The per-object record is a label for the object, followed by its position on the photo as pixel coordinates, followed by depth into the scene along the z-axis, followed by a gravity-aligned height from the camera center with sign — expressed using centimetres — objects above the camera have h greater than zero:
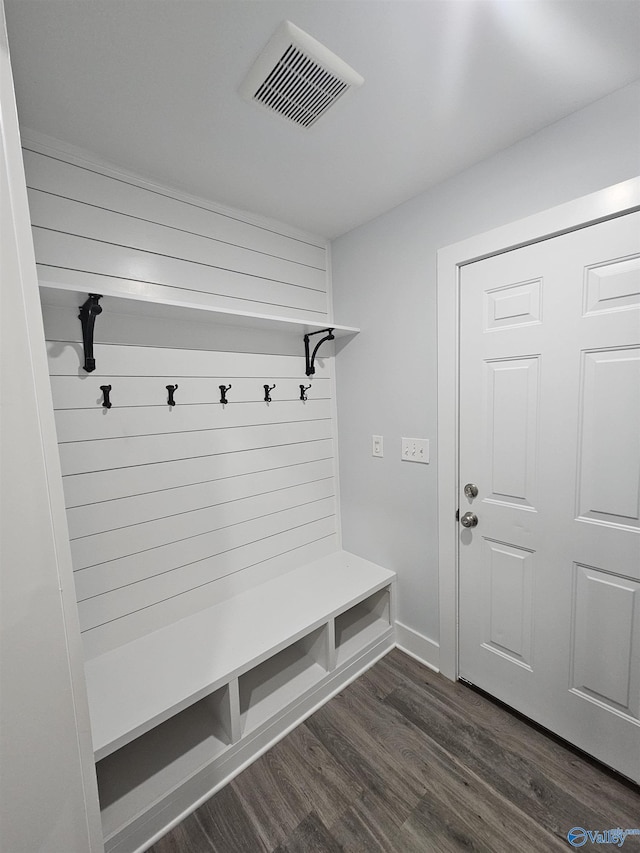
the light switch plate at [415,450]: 186 -33
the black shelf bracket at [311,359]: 212 +19
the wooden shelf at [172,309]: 124 +36
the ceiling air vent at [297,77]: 100 +94
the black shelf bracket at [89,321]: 129 +29
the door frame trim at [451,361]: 139 +11
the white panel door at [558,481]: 128 -40
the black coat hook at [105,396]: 147 +1
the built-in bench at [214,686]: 122 -126
